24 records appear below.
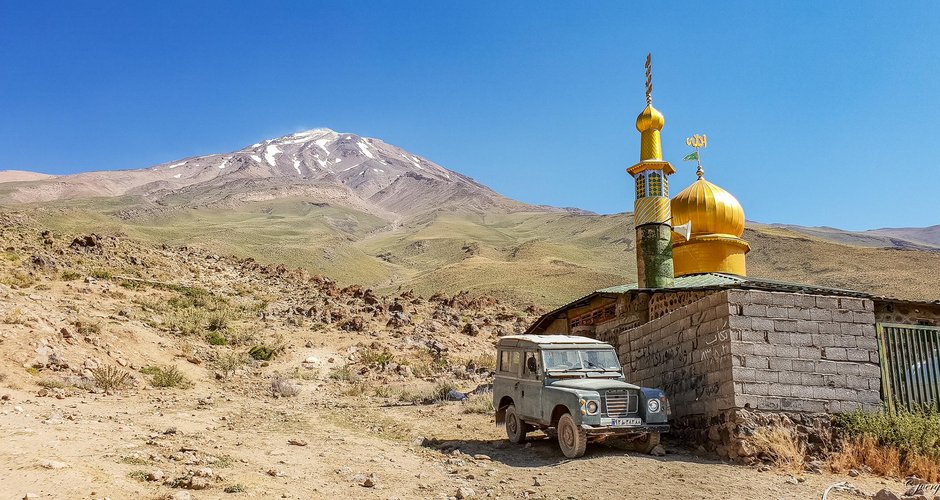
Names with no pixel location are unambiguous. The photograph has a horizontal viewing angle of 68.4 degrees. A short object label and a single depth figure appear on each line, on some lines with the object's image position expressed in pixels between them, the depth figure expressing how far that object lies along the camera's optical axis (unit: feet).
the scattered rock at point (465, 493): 27.73
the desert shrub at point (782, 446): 33.60
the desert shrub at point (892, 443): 33.06
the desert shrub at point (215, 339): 74.23
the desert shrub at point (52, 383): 46.96
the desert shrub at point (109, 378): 50.80
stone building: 36.65
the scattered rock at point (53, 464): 25.14
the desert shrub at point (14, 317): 54.52
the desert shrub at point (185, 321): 74.74
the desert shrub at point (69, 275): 82.84
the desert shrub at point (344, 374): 67.36
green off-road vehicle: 35.09
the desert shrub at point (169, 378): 55.93
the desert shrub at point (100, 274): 87.40
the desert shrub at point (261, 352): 72.18
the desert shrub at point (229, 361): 65.61
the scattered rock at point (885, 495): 26.23
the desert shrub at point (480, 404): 52.54
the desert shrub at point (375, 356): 73.36
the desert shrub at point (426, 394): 57.36
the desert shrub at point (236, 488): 25.31
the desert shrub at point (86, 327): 59.82
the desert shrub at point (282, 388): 58.70
